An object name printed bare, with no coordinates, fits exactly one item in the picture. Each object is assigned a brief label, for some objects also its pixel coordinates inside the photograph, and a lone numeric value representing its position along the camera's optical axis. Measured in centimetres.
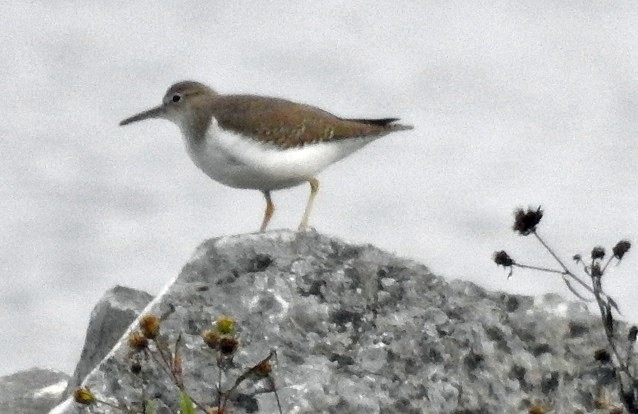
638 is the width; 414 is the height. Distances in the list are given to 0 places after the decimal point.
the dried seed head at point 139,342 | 870
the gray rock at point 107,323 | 1424
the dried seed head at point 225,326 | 851
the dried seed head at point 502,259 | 970
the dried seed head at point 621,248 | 939
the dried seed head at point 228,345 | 845
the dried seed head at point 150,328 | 867
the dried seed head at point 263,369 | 852
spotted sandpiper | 1764
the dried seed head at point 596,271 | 907
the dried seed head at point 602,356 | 937
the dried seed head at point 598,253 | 934
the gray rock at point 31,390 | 1566
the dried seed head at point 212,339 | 855
